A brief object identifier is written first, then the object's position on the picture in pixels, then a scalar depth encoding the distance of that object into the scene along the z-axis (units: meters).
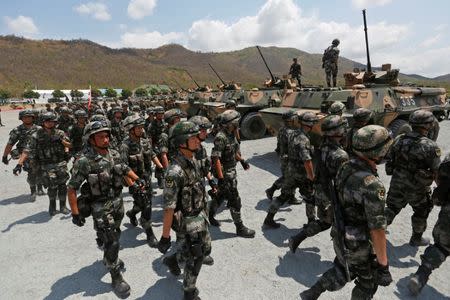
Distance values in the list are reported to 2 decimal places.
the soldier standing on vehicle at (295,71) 14.55
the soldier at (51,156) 6.46
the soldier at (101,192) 3.75
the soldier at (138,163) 5.03
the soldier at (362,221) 2.62
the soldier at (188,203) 3.19
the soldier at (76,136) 8.08
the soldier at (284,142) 5.98
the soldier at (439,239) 3.38
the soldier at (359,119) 6.33
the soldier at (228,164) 5.16
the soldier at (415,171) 4.09
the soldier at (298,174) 5.24
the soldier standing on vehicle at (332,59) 12.12
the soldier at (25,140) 7.25
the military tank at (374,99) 9.11
